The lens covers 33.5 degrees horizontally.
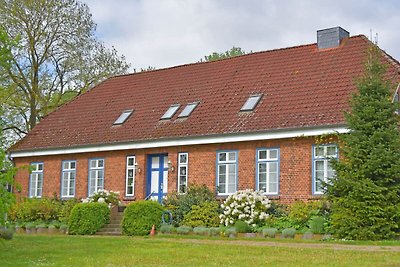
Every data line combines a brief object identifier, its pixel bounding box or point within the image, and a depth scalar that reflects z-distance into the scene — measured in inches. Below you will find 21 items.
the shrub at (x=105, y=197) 1027.5
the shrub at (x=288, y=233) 786.2
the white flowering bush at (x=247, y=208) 874.1
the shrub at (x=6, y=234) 807.7
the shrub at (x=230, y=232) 835.4
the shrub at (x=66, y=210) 1053.3
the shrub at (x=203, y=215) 912.9
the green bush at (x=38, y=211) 1096.2
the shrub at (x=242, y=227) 843.4
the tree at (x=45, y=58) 1455.5
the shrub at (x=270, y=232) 804.6
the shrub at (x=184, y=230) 860.0
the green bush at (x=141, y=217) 888.9
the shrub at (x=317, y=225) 782.8
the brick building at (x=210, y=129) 911.7
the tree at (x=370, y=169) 727.1
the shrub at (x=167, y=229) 874.8
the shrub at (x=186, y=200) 940.0
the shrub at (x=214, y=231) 842.8
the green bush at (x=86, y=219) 936.9
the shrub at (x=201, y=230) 852.6
